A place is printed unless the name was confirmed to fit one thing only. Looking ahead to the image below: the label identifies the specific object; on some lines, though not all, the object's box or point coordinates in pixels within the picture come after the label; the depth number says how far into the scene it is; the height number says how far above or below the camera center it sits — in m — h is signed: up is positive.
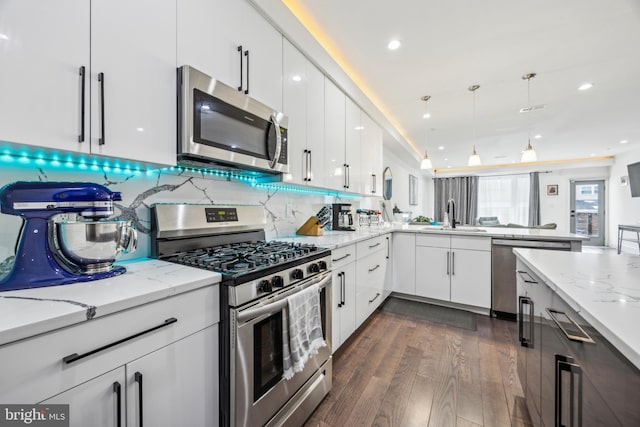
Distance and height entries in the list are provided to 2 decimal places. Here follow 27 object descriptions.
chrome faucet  3.36 +0.00
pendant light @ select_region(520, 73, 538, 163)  2.91 +1.20
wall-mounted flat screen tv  6.05 +0.84
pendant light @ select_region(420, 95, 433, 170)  3.45 +0.78
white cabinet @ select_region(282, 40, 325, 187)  1.89 +0.77
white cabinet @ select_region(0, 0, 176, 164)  0.77 +0.47
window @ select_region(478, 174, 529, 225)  8.83 +0.53
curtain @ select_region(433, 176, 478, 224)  9.38 +0.63
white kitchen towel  1.24 -0.61
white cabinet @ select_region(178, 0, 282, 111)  1.23 +0.92
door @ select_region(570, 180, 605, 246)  7.90 +0.09
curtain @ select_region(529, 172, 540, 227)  8.45 +0.48
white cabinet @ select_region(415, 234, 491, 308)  2.87 -0.66
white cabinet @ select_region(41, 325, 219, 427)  0.67 -0.54
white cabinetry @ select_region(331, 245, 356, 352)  1.89 -0.64
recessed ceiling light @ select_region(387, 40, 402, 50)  2.28 +1.50
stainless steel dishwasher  2.73 -0.70
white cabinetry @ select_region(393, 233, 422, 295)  3.26 -0.65
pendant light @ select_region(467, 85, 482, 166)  3.17 +0.78
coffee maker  2.97 -0.07
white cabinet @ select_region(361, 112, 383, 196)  3.17 +0.73
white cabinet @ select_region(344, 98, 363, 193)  2.73 +0.74
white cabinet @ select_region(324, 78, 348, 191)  2.36 +0.72
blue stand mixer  0.82 -0.07
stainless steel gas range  1.01 -0.38
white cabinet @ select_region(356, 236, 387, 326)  2.30 -0.63
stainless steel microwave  1.19 +0.46
